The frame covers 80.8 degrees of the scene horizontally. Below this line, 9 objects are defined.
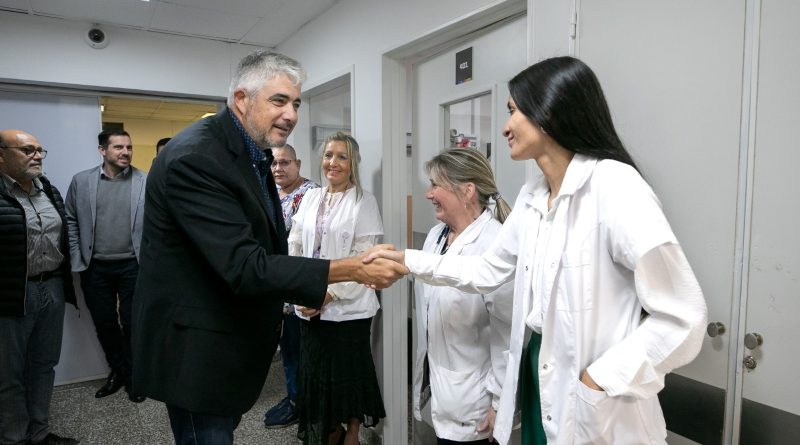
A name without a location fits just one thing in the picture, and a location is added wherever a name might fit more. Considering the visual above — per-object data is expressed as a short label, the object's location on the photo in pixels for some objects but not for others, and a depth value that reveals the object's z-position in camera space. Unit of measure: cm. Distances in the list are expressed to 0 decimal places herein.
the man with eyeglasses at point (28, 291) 246
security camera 354
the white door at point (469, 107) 199
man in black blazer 127
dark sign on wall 222
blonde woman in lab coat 162
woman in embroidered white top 243
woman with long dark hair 96
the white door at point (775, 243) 109
